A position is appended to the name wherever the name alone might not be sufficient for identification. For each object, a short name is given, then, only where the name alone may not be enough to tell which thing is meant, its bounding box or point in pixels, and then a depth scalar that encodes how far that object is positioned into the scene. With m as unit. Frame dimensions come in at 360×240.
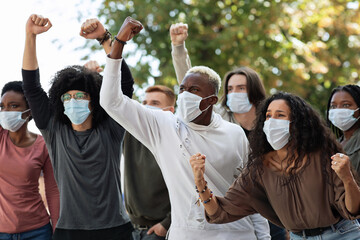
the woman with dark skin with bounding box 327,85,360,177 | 6.01
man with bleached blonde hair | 4.31
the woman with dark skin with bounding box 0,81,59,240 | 5.39
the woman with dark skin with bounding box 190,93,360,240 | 4.13
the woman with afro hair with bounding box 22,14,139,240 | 4.89
